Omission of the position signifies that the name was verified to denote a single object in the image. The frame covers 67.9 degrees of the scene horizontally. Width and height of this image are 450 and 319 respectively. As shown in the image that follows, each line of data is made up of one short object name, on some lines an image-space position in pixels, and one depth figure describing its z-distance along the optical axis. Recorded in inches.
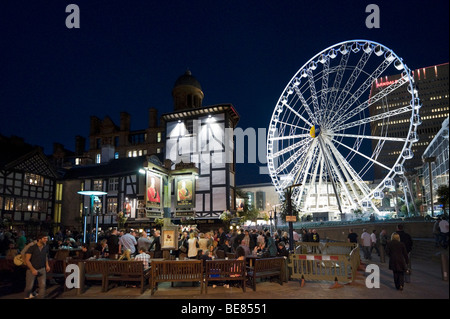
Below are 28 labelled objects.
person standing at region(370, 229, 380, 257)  656.4
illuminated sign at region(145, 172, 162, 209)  765.3
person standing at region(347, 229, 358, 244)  657.6
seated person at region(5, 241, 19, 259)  421.6
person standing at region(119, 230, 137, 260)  473.4
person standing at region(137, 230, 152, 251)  498.0
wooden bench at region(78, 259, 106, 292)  377.5
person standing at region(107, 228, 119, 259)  447.6
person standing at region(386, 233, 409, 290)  348.8
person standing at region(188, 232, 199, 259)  465.4
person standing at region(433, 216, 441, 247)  446.7
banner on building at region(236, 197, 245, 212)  1415.8
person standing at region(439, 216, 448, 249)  362.0
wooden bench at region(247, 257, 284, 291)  374.6
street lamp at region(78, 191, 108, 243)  654.5
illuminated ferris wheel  1046.4
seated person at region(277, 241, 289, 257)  438.6
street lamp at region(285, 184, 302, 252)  501.4
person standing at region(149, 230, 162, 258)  495.2
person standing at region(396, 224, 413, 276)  456.4
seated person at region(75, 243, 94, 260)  432.9
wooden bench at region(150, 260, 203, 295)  363.6
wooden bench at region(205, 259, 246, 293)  370.6
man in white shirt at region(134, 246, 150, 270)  397.0
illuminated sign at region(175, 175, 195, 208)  976.6
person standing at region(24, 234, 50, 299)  318.3
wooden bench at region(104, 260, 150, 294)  370.6
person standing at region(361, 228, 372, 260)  626.2
